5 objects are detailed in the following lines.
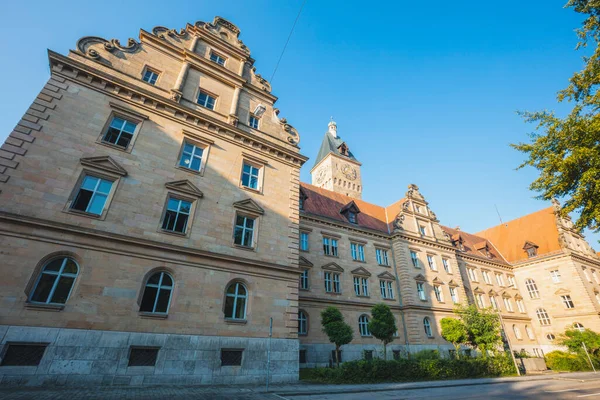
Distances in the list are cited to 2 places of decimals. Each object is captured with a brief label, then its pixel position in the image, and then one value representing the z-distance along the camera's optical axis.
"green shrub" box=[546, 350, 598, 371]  24.75
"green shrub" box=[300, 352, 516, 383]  14.91
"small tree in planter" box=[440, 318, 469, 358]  22.86
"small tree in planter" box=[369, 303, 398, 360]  19.14
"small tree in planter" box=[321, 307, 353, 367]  17.83
